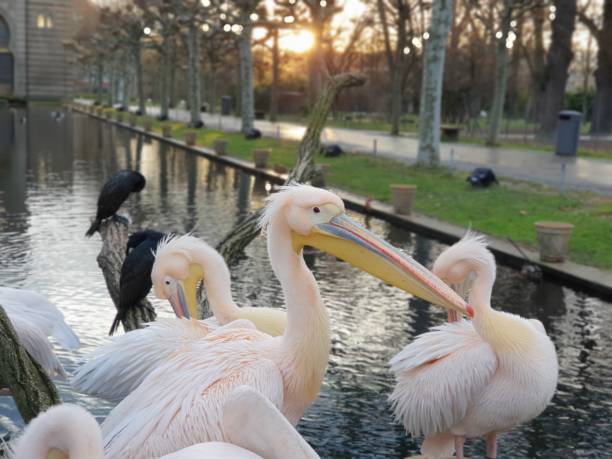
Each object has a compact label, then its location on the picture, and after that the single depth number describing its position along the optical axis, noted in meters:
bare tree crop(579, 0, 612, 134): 39.41
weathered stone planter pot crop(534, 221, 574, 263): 11.67
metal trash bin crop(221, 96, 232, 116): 68.12
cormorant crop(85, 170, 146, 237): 8.36
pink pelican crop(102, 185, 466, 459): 3.71
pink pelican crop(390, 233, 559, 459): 5.38
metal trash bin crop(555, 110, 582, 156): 28.44
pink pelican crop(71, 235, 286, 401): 4.62
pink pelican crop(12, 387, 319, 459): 2.73
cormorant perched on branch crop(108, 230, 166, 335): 6.37
